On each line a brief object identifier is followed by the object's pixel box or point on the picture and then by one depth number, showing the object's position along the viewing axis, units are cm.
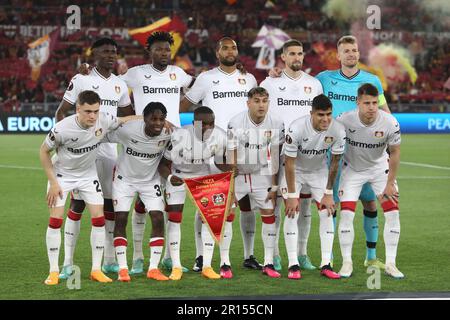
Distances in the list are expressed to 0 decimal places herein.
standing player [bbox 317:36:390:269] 1683
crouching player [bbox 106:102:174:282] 1531
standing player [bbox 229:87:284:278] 1595
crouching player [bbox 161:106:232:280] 1556
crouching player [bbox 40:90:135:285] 1480
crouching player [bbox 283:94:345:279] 1543
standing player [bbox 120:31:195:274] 1648
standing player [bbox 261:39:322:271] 1666
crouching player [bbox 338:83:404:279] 1562
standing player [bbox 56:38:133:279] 1582
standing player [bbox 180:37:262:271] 1672
